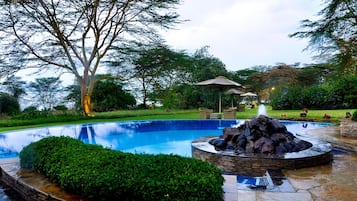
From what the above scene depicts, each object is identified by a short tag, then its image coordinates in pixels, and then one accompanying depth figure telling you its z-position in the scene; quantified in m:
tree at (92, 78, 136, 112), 22.75
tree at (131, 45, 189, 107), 19.59
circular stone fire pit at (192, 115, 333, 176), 5.04
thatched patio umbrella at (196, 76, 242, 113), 16.09
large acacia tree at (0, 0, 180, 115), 15.69
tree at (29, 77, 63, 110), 23.12
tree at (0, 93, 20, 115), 18.94
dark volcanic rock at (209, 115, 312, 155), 5.59
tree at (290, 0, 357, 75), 11.68
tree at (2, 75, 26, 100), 19.83
